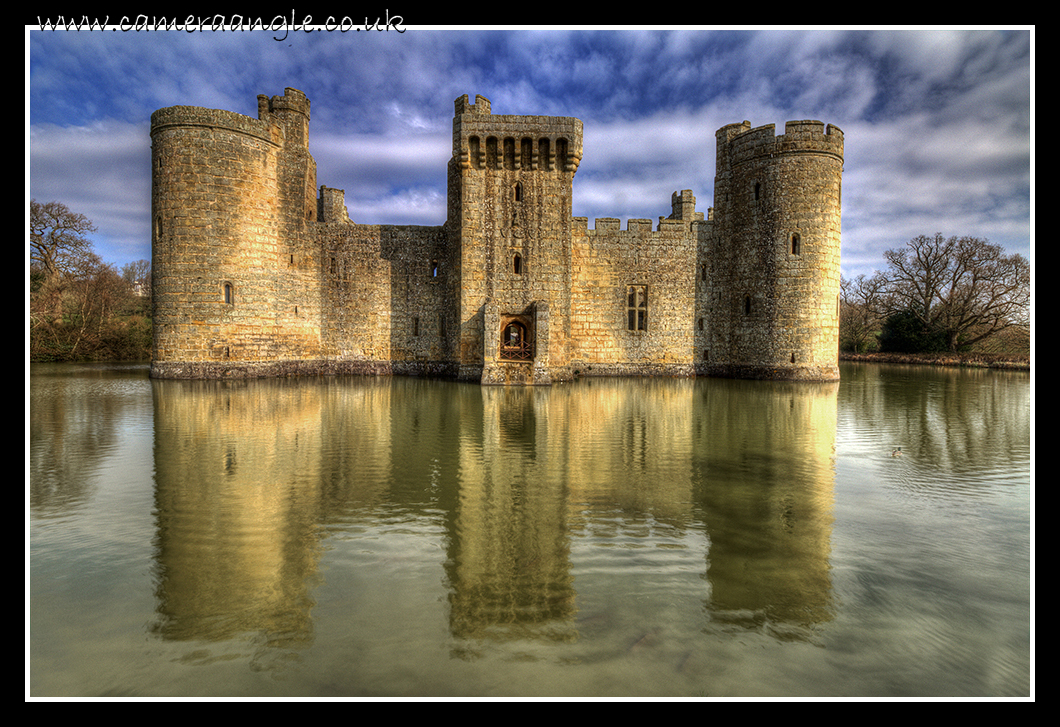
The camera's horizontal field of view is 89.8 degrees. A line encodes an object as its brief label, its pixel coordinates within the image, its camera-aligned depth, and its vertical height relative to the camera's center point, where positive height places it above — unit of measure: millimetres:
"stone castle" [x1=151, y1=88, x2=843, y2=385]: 20359 +3782
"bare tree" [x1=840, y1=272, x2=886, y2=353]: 42916 +3611
